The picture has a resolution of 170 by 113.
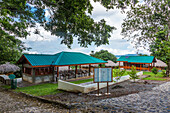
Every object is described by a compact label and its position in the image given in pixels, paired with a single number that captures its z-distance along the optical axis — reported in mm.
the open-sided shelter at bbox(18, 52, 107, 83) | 14594
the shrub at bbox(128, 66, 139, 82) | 13648
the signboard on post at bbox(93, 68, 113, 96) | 8766
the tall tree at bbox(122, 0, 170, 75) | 20172
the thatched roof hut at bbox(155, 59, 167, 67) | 31216
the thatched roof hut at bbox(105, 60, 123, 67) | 34153
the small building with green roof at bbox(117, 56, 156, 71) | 28886
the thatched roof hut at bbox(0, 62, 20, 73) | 19072
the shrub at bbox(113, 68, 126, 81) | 12286
